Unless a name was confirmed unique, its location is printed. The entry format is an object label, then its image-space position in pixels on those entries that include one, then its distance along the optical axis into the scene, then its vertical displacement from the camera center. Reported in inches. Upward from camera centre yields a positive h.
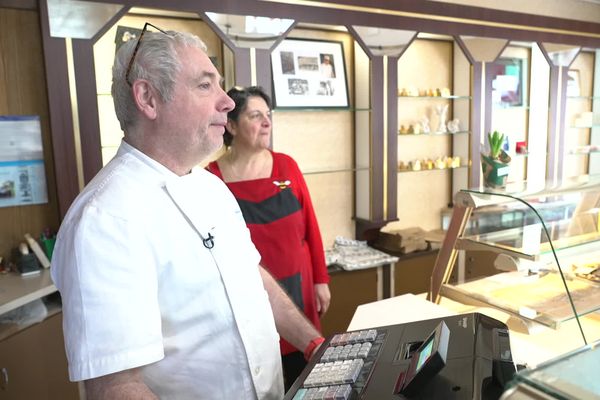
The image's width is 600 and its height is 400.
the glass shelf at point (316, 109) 119.5 +6.6
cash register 31.2 -16.6
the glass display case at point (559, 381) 22.8 -12.2
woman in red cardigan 83.1 -10.1
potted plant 70.9 -5.1
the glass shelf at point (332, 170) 131.6 -9.8
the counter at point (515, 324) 59.7 -26.4
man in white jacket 32.9 -9.2
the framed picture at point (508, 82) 154.4 +15.1
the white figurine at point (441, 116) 144.9 +4.3
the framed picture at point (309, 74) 119.9 +15.5
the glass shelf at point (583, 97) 173.9 +10.7
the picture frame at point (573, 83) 172.6 +15.6
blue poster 90.6 -3.2
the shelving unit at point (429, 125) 142.9 +2.0
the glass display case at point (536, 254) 61.6 -16.4
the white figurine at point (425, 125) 141.9 +1.9
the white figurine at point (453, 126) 144.6 +1.4
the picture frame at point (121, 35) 99.7 +21.5
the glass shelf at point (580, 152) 176.6 -9.2
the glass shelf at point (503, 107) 154.9 +7.1
